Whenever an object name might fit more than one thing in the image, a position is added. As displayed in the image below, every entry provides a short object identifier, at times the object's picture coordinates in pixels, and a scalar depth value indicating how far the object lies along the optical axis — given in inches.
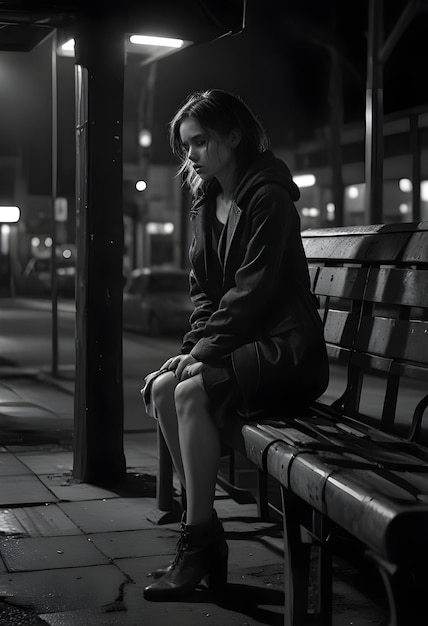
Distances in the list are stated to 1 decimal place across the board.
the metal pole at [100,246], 213.8
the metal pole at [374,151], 243.6
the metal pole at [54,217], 431.5
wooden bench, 93.8
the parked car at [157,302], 816.3
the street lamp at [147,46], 224.4
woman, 141.3
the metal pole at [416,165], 261.7
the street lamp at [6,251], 1989.7
